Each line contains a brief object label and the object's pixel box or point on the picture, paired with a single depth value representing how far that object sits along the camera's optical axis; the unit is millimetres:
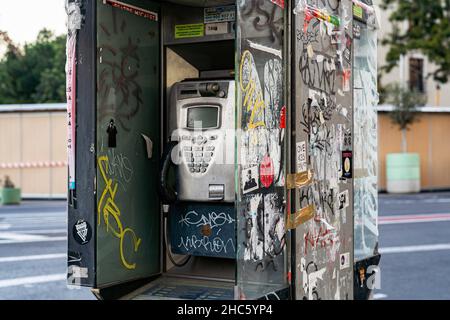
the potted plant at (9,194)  20422
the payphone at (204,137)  4746
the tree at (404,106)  21609
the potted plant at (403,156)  21656
